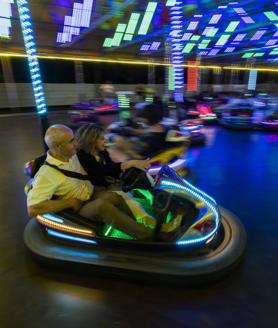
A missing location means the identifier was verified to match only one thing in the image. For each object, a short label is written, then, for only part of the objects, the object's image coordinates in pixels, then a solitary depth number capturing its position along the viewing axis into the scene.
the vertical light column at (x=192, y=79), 11.03
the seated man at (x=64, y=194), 1.31
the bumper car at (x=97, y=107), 6.39
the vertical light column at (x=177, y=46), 3.43
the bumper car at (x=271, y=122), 5.14
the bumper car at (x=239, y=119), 5.46
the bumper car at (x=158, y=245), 1.26
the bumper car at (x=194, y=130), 4.14
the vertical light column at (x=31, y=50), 1.92
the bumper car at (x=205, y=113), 6.05
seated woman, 1.55
